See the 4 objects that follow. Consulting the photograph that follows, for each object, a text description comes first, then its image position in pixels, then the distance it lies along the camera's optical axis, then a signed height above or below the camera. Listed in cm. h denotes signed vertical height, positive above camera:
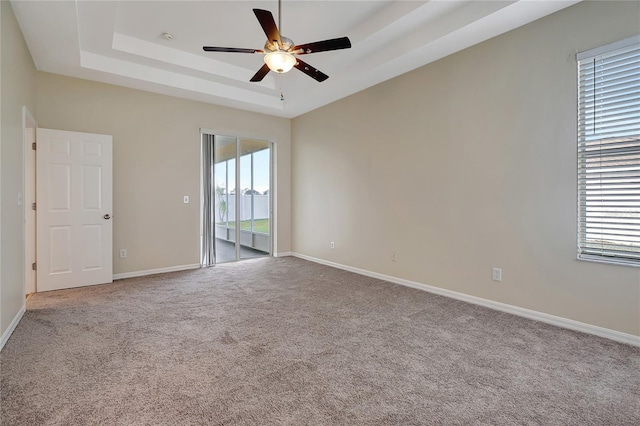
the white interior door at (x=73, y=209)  392 +3
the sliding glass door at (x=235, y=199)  550 +24
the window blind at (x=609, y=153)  255 +49
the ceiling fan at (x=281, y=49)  261 +146
